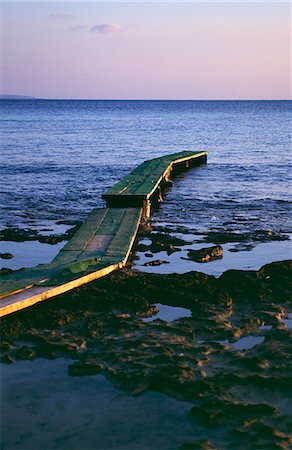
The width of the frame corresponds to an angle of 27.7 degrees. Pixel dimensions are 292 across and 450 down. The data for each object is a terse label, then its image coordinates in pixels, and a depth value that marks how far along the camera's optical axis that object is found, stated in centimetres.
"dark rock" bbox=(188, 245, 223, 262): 1107
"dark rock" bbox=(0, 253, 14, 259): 1134
